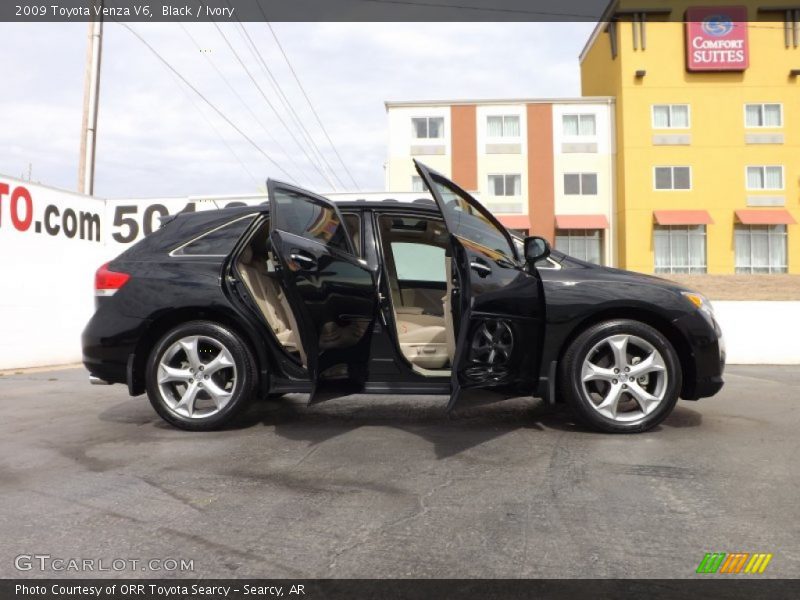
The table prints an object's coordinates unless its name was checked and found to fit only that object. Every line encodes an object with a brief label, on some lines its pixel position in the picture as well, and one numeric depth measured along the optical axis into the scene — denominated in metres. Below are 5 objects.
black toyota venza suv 4.28
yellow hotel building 35.06
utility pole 15.26
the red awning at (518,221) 35.86
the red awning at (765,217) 34.47
